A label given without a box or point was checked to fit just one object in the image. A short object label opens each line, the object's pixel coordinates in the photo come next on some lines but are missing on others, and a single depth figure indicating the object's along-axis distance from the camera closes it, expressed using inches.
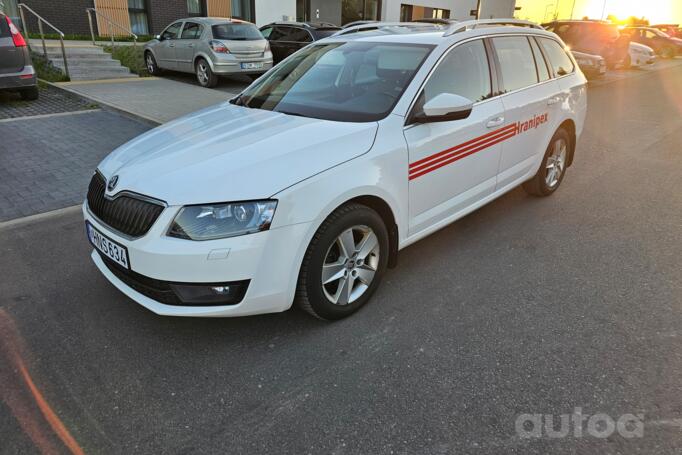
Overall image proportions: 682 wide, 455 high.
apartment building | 587.2
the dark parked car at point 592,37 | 673.6
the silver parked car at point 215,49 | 449.1
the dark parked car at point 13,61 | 329.1
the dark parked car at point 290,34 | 511.5
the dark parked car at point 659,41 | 1054.4
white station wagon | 101.0
